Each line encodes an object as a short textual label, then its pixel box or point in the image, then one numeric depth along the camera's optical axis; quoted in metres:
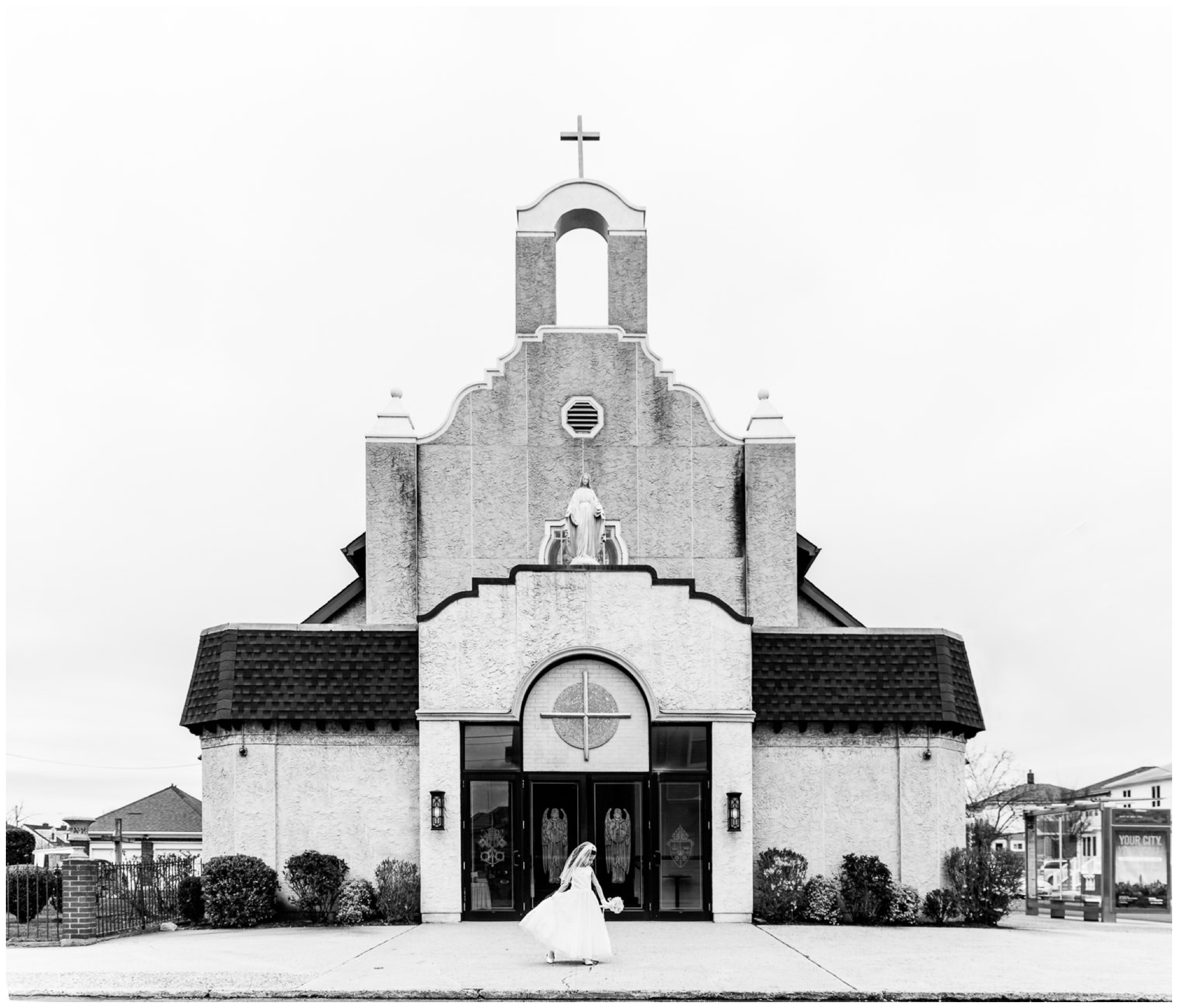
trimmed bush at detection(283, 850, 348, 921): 26.41
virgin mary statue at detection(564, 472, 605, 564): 27.27
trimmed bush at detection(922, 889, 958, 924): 26.67
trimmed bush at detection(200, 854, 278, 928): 25.94
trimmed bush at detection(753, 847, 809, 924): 26.56
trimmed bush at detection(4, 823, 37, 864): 46.62
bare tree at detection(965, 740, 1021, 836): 60.19
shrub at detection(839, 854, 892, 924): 26.69
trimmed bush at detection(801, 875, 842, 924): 26.38
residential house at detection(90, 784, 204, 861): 66.62
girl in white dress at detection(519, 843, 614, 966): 19.28
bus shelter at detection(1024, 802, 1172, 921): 29.78
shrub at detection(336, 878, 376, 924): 25.95
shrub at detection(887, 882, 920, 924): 26.64
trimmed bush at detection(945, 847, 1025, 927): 26.97
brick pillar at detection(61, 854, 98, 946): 23.25
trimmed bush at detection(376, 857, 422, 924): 26.28
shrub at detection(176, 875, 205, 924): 26.28
